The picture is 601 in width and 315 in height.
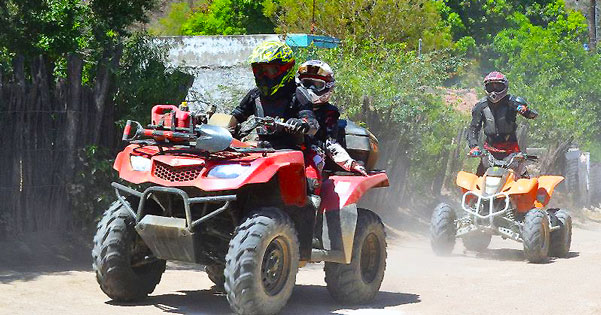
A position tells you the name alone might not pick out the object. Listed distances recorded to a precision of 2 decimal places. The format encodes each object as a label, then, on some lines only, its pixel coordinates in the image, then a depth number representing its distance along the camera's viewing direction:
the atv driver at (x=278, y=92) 8.90
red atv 7.98
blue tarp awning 20.81
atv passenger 9.28
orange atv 14.34
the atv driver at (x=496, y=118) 15.05
